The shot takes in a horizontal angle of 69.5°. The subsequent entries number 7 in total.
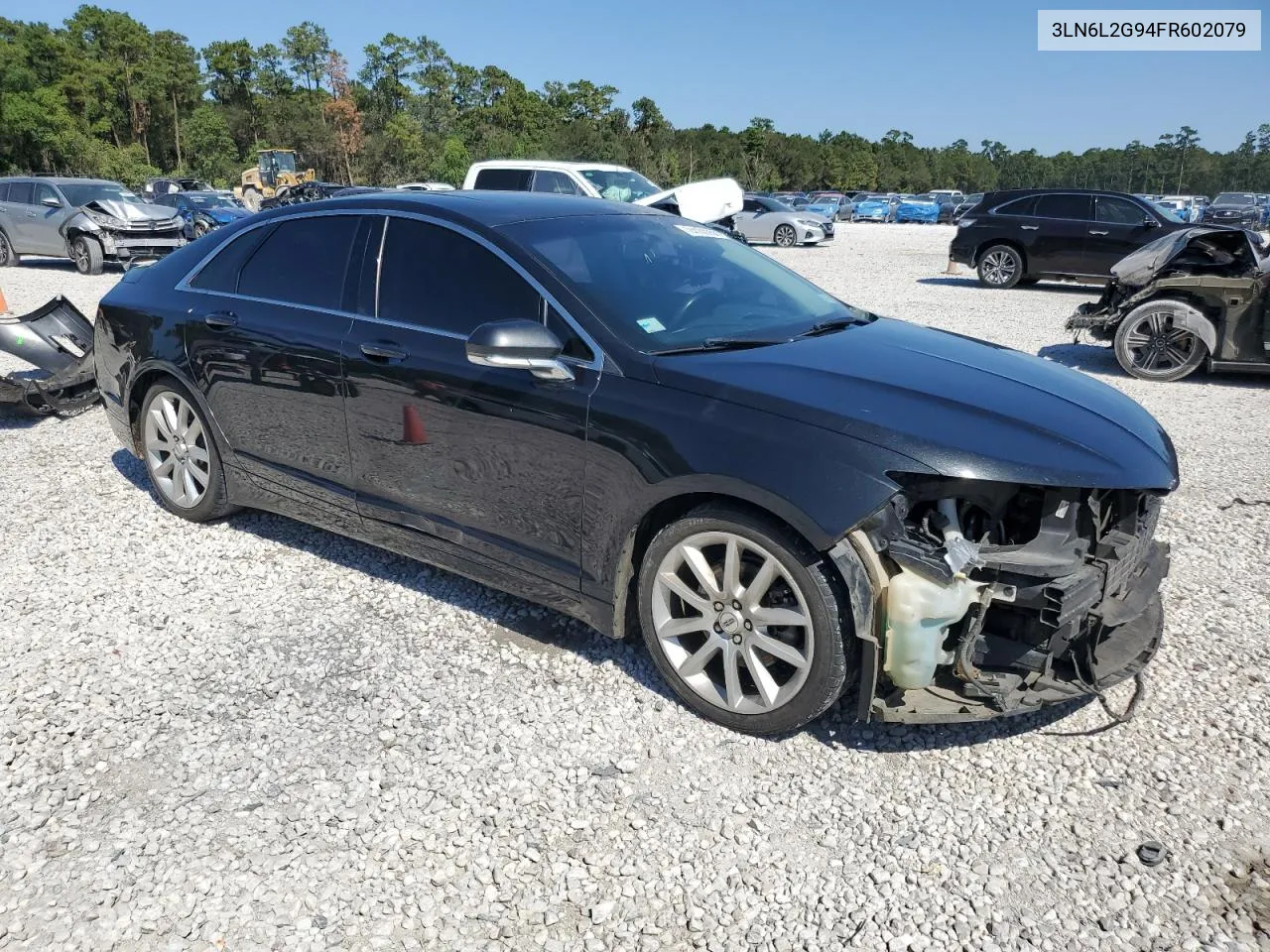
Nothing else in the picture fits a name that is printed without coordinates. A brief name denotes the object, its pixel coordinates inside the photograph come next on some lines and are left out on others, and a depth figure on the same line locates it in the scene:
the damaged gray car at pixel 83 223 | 17.20
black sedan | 2.79
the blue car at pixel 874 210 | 51.28
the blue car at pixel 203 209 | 24.75
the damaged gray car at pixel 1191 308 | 8.41
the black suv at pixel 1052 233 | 14.65
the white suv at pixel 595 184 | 14.73
